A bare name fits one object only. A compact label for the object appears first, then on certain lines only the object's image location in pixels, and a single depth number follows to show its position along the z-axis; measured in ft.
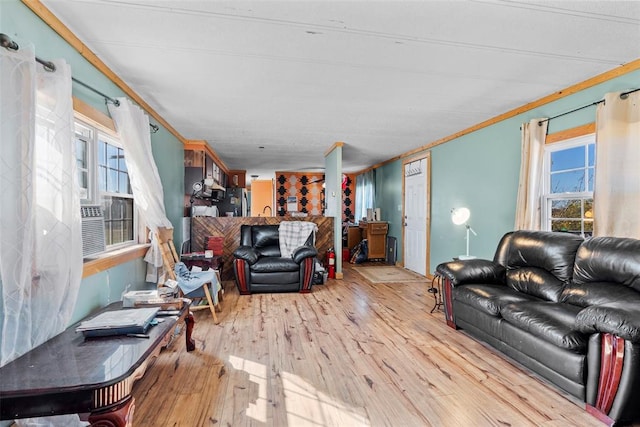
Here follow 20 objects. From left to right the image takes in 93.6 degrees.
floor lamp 12.85
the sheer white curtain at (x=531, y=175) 10.49
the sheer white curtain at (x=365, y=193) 26.94
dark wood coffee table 4.04
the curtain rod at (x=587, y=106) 8.00
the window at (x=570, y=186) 9.57
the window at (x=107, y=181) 8.08
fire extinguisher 17.88
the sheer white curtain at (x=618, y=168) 7.87
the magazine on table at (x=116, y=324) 5.68
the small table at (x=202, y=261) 13.11
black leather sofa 5.34
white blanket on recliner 16.02
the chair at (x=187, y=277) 10.49
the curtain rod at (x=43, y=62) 4.70
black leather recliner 14.28
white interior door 18.60
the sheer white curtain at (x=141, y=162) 8.80
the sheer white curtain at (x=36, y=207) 4.75
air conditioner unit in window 7.50
